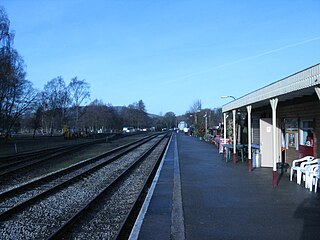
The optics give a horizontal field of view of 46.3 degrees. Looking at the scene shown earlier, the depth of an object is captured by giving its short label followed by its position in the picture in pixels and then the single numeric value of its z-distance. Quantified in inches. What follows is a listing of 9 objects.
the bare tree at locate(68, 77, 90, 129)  3434.5
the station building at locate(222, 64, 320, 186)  345.7
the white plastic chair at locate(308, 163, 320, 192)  388.8
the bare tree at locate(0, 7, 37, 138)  1636.3
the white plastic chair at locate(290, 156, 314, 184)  436.7
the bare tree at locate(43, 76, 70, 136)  3012.1
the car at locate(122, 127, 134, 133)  5561.0
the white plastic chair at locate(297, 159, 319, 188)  402.0
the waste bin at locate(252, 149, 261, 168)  615.2
